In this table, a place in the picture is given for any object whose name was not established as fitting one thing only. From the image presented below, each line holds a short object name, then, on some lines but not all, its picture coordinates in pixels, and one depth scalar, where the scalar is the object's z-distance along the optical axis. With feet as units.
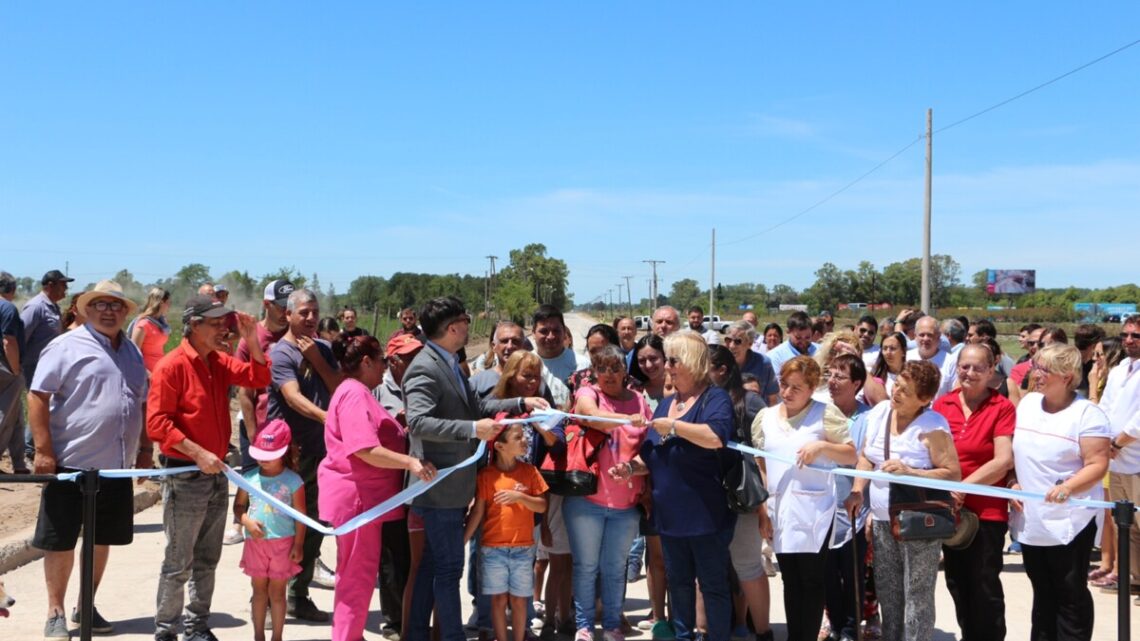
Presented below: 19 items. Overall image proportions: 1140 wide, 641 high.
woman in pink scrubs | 17.51
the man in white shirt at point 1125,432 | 21.93
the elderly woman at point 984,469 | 17.10
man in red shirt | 17.40
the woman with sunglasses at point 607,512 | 18.49
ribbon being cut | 16.25
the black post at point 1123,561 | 14.34
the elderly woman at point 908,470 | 16.67
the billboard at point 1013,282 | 470.39
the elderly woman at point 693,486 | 17.44
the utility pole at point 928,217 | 75.05
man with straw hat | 18.29
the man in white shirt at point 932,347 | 30.04
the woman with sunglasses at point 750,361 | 26.78
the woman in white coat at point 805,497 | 17.51
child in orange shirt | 17.99
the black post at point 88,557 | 16.11
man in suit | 16.87
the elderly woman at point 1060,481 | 16.38
